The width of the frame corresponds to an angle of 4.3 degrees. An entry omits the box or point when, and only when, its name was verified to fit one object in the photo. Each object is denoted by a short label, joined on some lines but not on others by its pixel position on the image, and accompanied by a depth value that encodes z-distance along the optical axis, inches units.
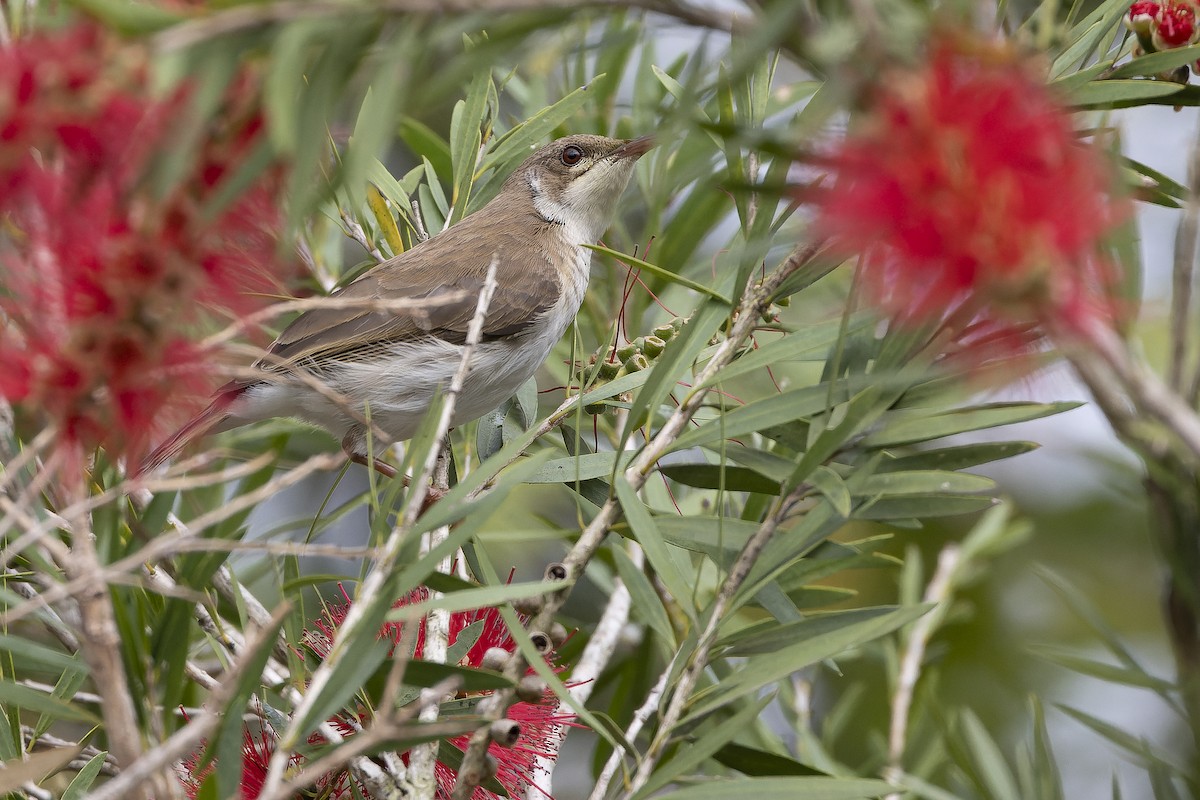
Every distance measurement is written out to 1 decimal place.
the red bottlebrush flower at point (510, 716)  134.5
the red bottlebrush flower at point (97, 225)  128.7
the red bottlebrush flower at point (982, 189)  128.1
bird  156.3
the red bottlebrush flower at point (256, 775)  133.4
